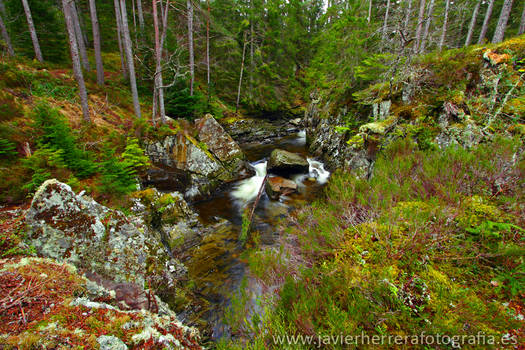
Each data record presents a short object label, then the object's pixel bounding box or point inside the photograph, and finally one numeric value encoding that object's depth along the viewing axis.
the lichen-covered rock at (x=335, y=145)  7.50
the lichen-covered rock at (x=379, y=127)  6.71
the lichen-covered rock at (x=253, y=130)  19.33
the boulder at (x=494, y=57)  5.31
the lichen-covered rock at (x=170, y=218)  6.08
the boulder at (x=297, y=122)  26.27
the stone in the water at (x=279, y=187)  9.58
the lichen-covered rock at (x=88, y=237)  3.12
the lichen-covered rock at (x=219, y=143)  11.67
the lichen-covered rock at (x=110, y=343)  1.62
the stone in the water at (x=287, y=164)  11.66
